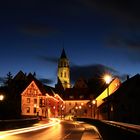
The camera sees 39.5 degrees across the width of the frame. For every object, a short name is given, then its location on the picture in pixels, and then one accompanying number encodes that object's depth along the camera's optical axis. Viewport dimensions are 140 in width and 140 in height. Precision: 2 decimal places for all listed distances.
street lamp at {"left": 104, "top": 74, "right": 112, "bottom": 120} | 20.95
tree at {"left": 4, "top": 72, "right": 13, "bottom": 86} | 66.24
